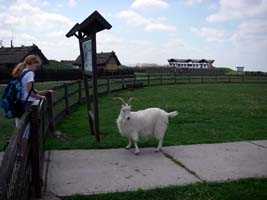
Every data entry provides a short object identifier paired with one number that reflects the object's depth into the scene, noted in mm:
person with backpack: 4603
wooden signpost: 6211
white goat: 5593
